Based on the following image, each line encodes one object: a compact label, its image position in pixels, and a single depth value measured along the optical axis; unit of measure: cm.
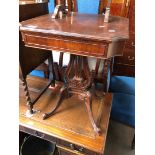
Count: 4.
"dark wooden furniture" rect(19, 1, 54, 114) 96
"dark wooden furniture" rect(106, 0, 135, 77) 163
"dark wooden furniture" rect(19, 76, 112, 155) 101
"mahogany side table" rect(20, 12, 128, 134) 71
